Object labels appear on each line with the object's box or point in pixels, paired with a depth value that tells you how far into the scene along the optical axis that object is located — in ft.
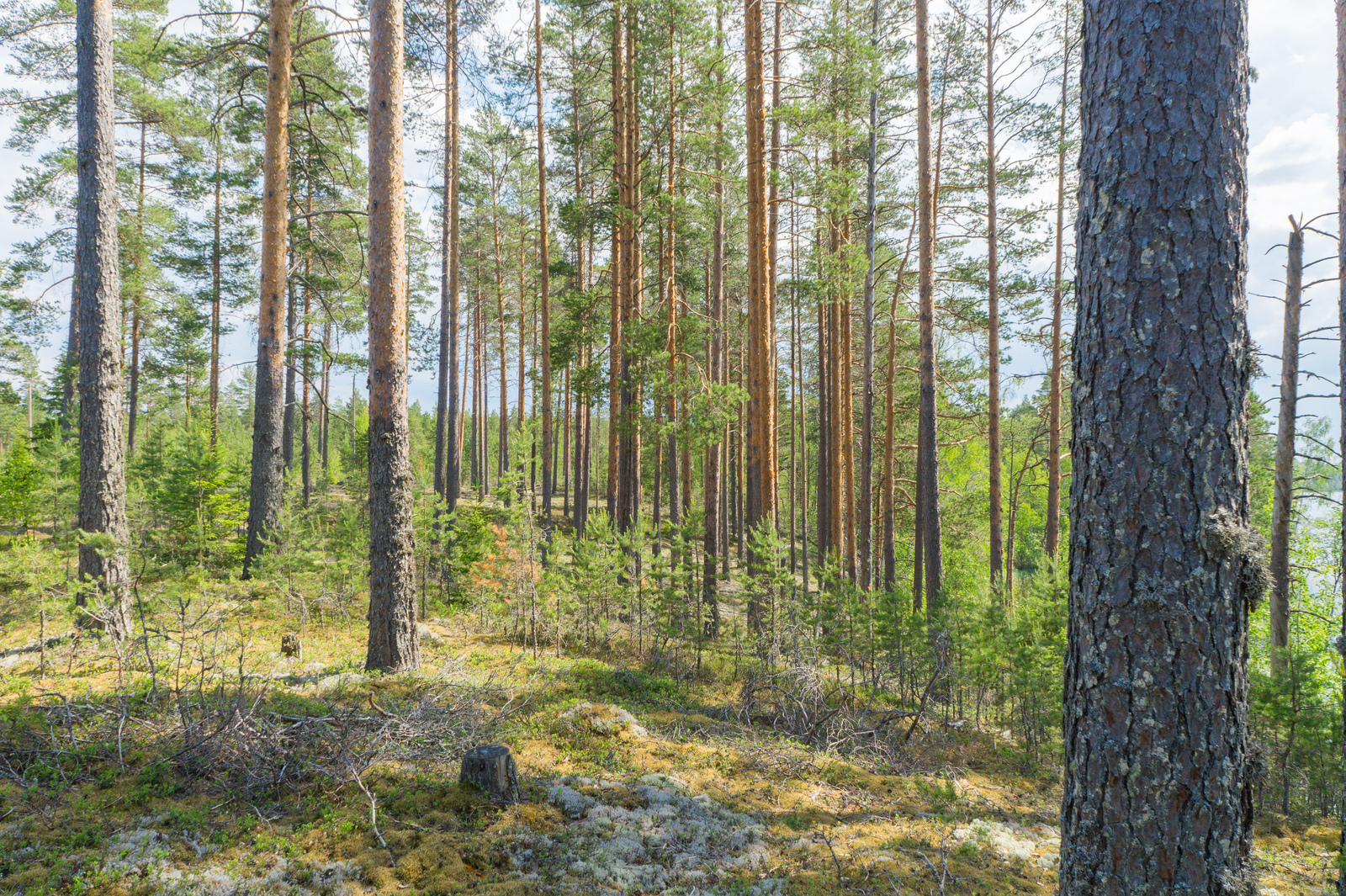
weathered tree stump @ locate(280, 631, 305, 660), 22.15
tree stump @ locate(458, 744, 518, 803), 12.64
